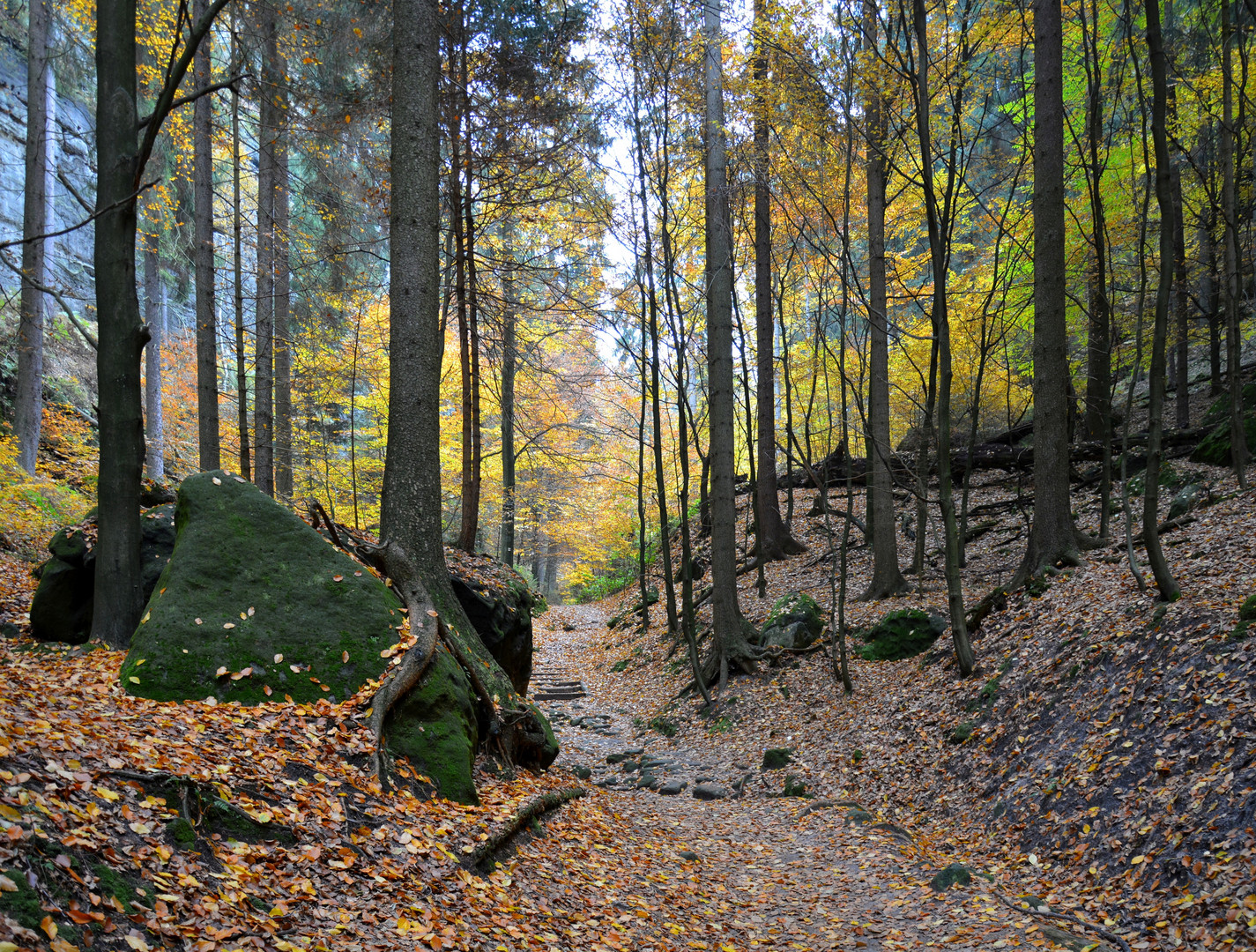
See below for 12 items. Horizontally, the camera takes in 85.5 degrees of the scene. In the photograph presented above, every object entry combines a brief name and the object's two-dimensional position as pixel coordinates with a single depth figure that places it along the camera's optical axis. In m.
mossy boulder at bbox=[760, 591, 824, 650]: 10.80
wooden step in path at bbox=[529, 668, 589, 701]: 13.47
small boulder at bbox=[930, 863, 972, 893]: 4.94
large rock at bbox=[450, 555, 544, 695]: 8.69
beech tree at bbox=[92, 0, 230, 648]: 5.68
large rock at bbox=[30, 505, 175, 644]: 6.39
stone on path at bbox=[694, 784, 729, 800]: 7.93
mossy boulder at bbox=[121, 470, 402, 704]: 4.80
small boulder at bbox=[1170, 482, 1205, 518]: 8.84
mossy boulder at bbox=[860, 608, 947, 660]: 9.56
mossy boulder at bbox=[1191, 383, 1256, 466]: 10.11
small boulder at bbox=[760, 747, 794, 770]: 8.29
